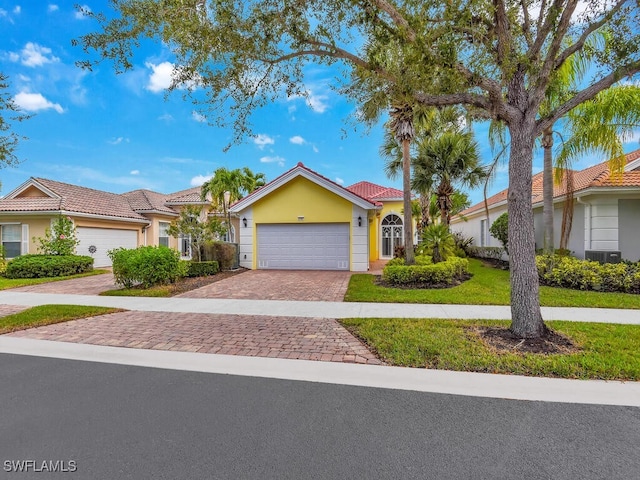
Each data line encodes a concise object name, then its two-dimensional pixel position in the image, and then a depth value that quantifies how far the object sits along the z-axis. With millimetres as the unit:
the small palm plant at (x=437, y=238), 13258
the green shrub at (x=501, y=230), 15914
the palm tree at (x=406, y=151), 12211
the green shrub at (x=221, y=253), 15422
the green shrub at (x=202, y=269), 13805
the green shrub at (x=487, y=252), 18422
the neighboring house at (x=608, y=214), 11000
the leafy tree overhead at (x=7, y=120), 7930
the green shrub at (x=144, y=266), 10859
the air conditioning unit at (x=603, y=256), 10914
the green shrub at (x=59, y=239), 15844
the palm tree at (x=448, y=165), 15422
